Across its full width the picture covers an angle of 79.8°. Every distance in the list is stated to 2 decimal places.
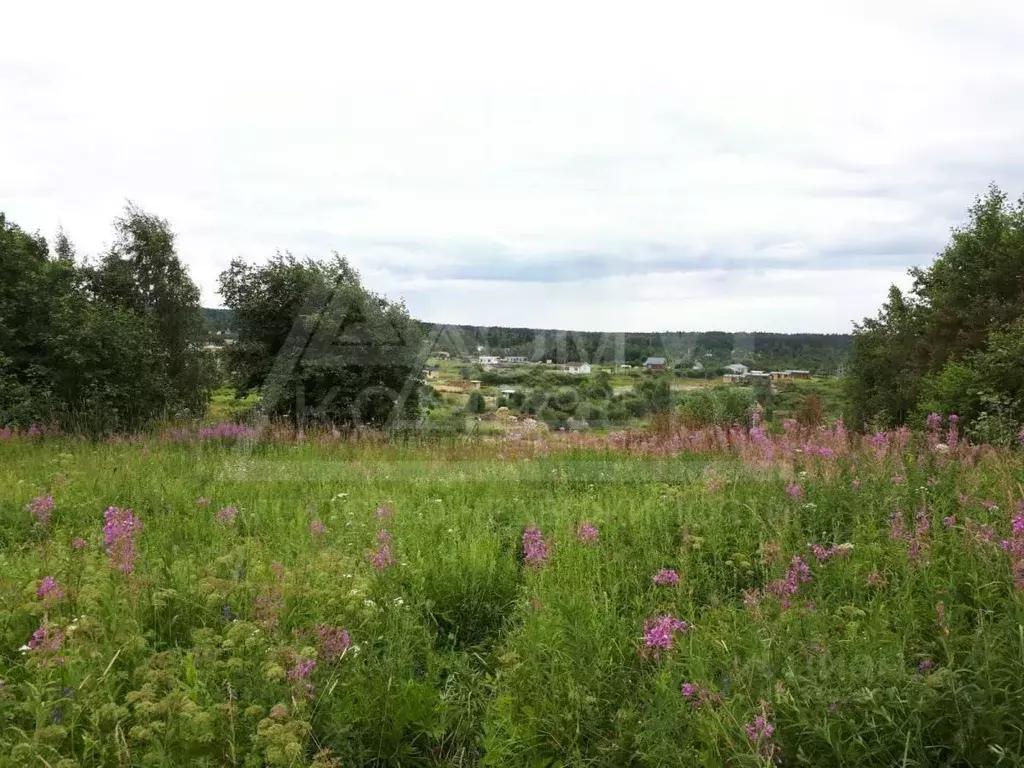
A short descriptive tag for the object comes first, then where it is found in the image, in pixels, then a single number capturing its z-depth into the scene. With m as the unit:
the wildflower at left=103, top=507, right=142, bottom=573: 3.32
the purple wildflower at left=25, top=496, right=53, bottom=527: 4.15
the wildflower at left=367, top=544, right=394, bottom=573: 3.64
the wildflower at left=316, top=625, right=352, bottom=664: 2.54
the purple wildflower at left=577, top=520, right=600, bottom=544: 3.68
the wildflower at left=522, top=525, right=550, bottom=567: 3.32
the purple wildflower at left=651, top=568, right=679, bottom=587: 3.00
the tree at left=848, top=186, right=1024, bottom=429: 23.53
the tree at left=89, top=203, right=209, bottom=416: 25.55
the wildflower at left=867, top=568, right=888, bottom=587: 2.93
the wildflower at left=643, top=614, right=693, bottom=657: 2.47
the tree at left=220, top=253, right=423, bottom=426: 18.66
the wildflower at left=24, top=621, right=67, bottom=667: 2.26
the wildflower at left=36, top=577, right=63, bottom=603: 2.82
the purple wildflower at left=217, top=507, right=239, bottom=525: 4.60
